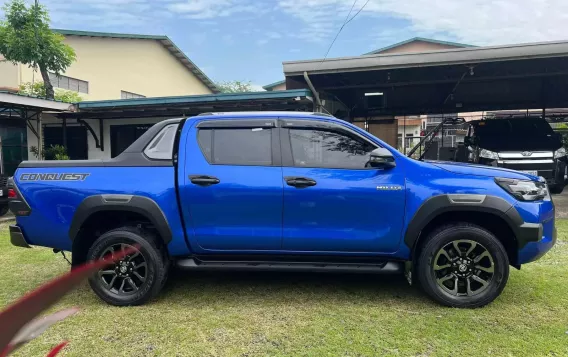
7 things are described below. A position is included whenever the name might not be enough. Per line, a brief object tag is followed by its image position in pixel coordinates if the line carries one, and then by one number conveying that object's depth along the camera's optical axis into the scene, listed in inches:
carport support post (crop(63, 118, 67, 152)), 537.9
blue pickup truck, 150.9
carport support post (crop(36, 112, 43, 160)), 470.9
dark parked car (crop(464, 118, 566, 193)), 419.5
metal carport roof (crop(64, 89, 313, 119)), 430.0
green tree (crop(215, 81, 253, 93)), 2311.8
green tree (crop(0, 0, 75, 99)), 591.2
